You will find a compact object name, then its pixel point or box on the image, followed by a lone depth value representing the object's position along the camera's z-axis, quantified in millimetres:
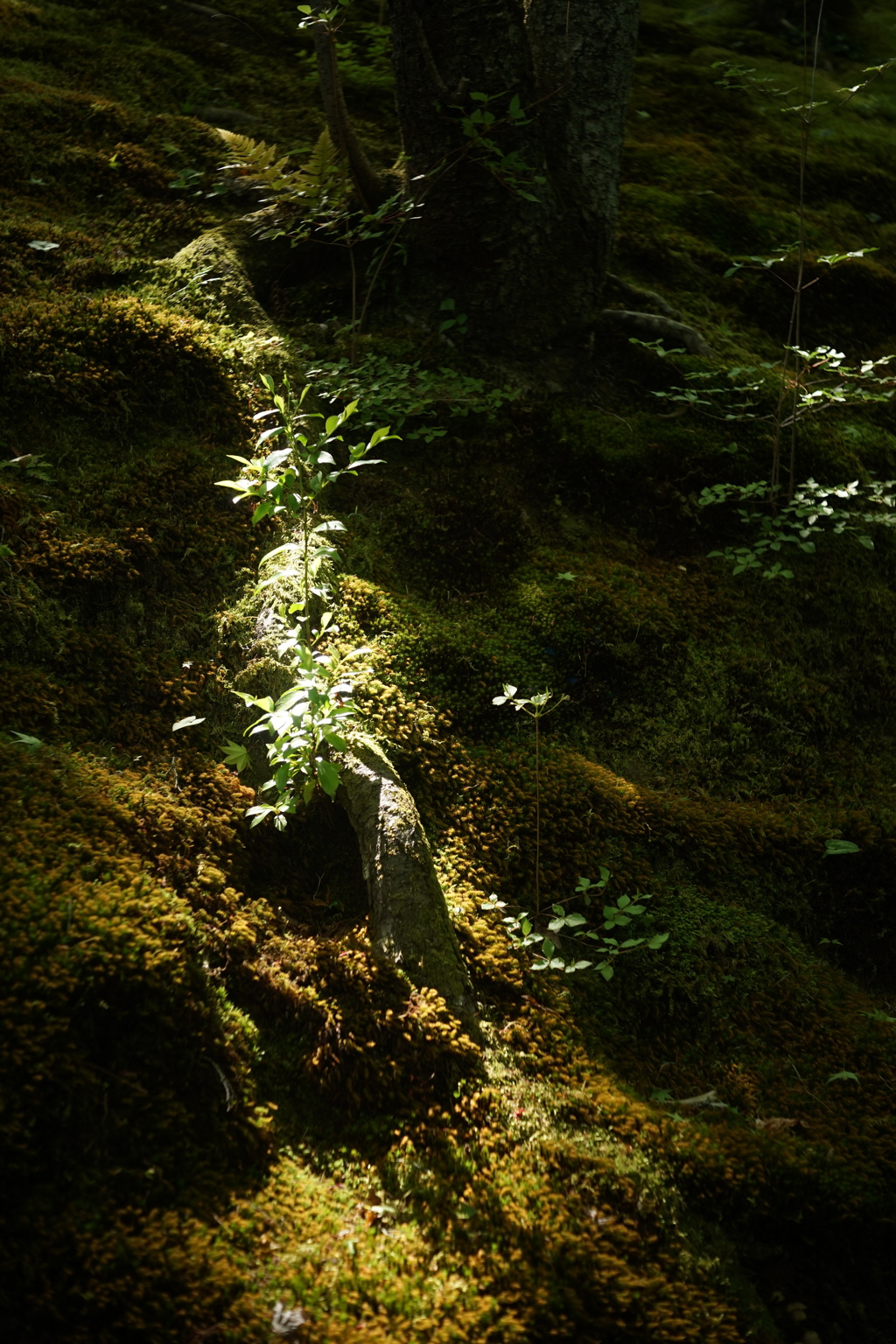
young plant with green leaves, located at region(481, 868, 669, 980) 2723
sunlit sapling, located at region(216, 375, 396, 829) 2531
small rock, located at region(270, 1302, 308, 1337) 1838
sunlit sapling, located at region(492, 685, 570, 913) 3037
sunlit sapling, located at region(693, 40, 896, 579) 4191
